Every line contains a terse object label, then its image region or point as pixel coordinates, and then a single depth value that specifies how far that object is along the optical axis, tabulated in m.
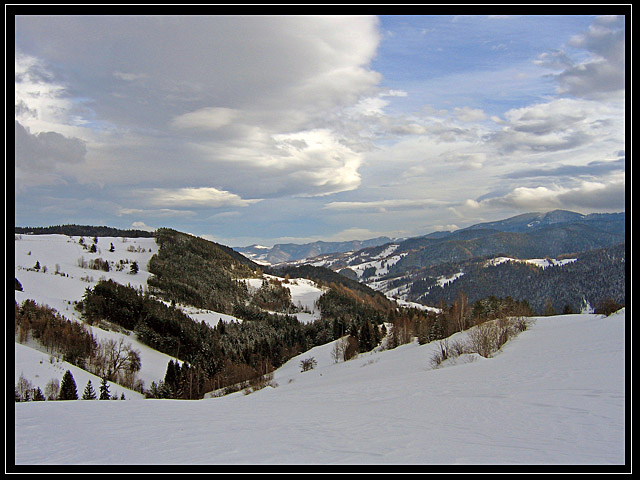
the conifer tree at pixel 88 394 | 36.97
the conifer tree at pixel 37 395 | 34.62
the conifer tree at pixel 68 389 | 36.59
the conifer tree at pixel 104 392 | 39.59
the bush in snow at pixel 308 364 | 59.91
